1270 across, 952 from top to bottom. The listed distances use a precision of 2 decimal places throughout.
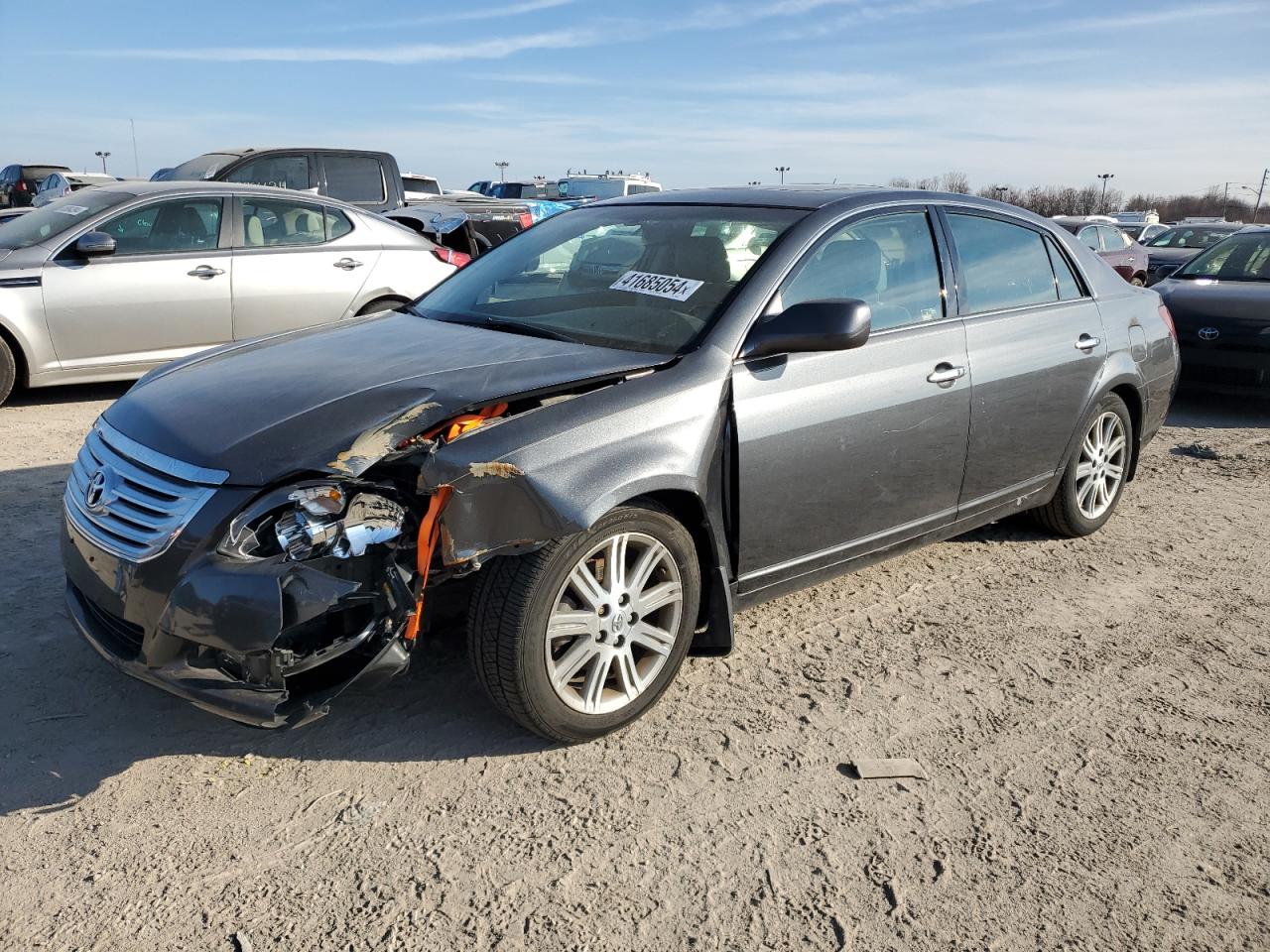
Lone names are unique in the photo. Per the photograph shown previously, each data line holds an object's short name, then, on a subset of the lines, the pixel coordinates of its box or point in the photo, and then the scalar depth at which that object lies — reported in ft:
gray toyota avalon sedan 9.39
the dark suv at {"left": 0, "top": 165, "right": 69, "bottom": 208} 81.25
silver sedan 23.59
